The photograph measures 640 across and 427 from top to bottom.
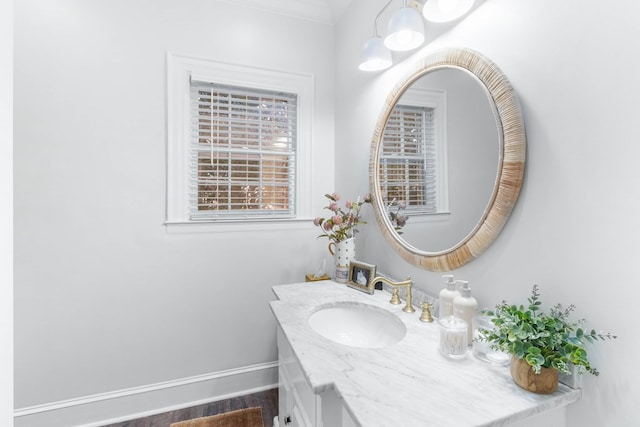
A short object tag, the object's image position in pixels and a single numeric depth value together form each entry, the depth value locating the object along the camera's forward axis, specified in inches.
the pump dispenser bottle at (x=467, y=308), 39.5
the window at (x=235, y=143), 75.4
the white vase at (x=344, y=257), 69.0
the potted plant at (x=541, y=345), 28.4
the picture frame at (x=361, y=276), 61.1
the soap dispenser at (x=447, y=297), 42.6
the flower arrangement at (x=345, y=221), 69.7
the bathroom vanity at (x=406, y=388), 27.5
